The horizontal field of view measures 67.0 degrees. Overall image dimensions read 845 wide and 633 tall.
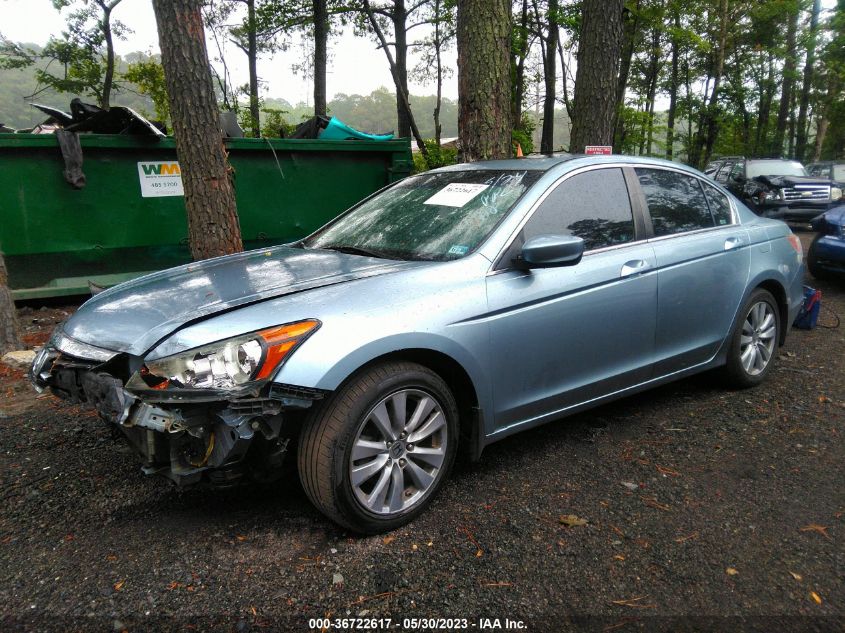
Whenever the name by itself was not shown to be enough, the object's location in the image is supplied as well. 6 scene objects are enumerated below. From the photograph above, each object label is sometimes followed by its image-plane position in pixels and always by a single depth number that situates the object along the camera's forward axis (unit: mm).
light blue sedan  2412
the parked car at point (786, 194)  14445
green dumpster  6473
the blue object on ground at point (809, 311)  5921
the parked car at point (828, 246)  7770
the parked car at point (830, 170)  17594
